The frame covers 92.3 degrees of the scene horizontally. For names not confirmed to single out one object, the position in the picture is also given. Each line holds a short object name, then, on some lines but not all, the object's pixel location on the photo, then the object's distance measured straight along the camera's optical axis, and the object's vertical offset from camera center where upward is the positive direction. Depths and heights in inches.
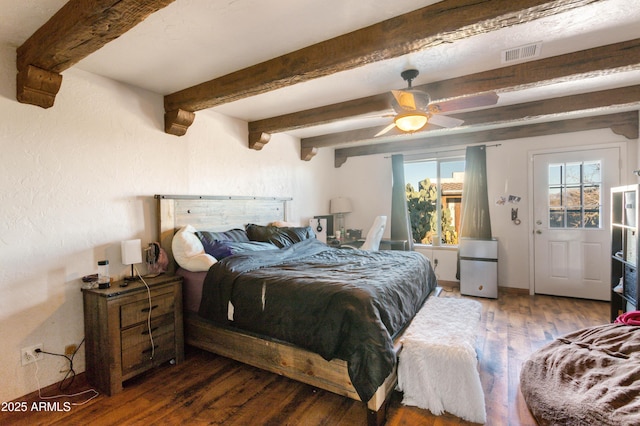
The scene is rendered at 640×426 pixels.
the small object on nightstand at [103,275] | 90.7 -18.2
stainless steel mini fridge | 169.0 -34.0
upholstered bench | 71.5 -40.0
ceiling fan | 98.0 +35.2
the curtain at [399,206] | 206.4 +1.4
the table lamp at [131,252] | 97.0 -12.3
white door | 159.2 -8.9
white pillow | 104.9 -14.4
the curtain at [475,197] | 182.7 +5.6
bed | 71.0 -27.4
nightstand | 84.9 -34.6
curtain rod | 181.3 +35.8
